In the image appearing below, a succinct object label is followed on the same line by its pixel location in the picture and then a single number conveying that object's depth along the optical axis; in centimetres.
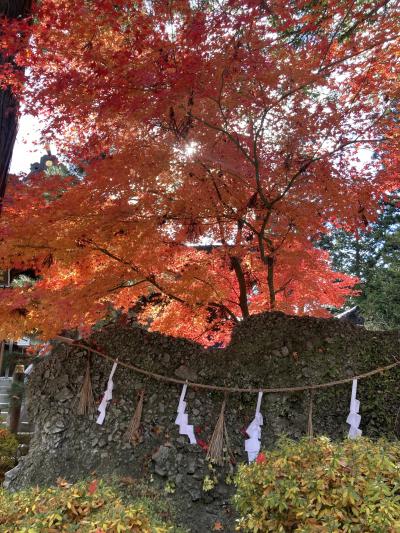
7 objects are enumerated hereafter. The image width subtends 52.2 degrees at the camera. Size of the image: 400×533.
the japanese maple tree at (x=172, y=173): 474
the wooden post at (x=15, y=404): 1035
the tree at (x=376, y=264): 1645
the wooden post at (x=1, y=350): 1333
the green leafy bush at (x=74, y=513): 262
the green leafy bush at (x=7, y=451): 820
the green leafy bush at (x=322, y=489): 249
